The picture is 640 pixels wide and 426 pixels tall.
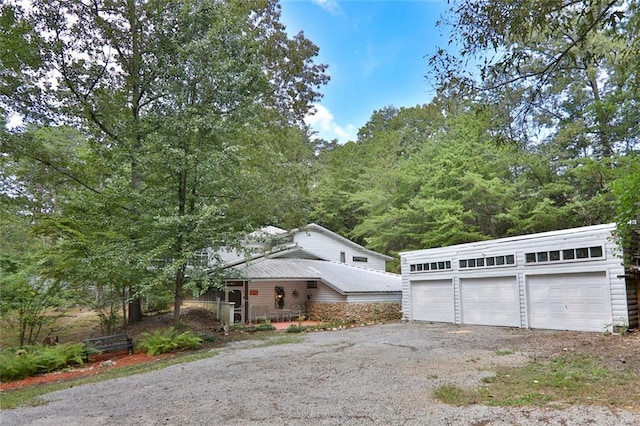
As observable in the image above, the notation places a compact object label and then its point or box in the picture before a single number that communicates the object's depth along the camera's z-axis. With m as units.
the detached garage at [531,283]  11.72
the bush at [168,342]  11.53
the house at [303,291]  18.42
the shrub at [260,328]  15.71
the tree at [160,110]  12.67
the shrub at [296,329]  15.43
